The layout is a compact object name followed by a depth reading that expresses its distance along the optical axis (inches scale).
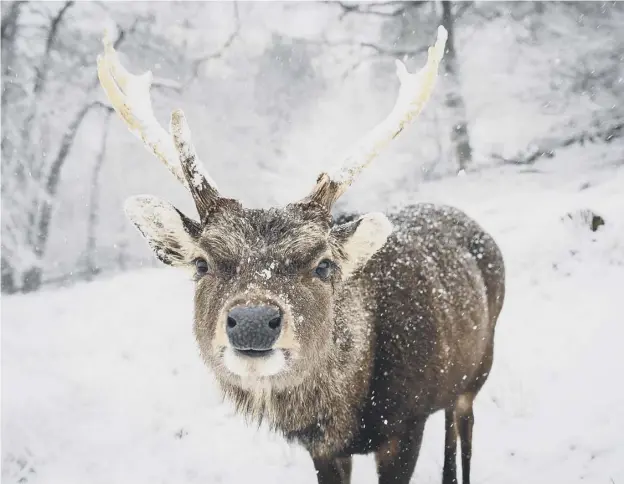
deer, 92.5
